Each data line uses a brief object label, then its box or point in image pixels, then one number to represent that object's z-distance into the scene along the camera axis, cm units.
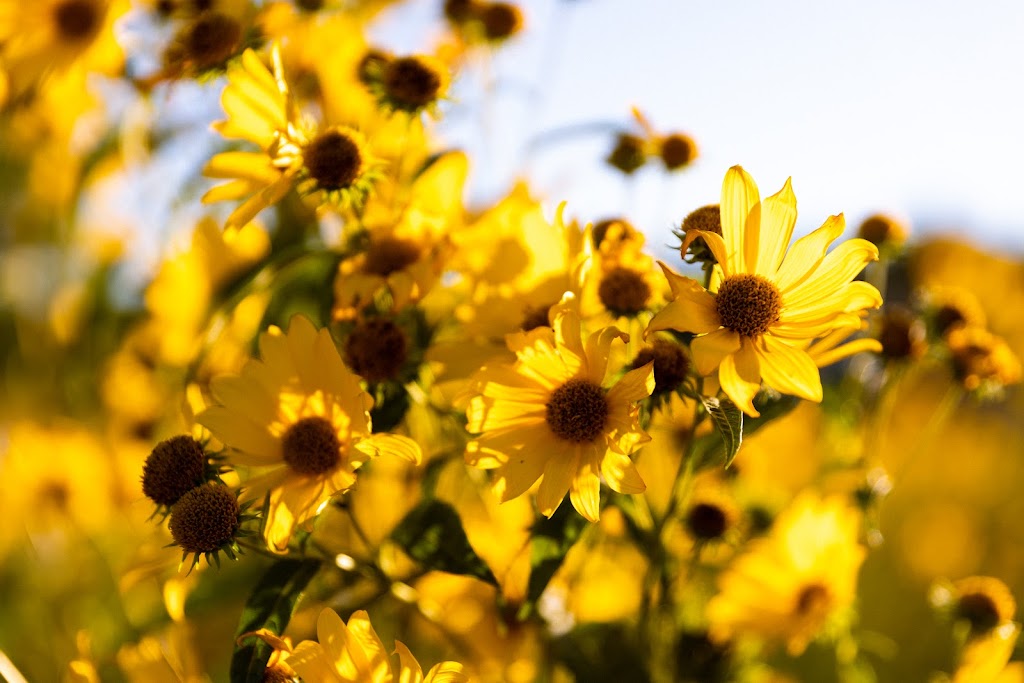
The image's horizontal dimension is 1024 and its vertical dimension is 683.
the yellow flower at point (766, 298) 65
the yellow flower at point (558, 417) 66
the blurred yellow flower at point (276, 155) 71
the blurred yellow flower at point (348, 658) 66
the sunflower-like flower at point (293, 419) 68
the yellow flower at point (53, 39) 86
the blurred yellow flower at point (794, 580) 78
